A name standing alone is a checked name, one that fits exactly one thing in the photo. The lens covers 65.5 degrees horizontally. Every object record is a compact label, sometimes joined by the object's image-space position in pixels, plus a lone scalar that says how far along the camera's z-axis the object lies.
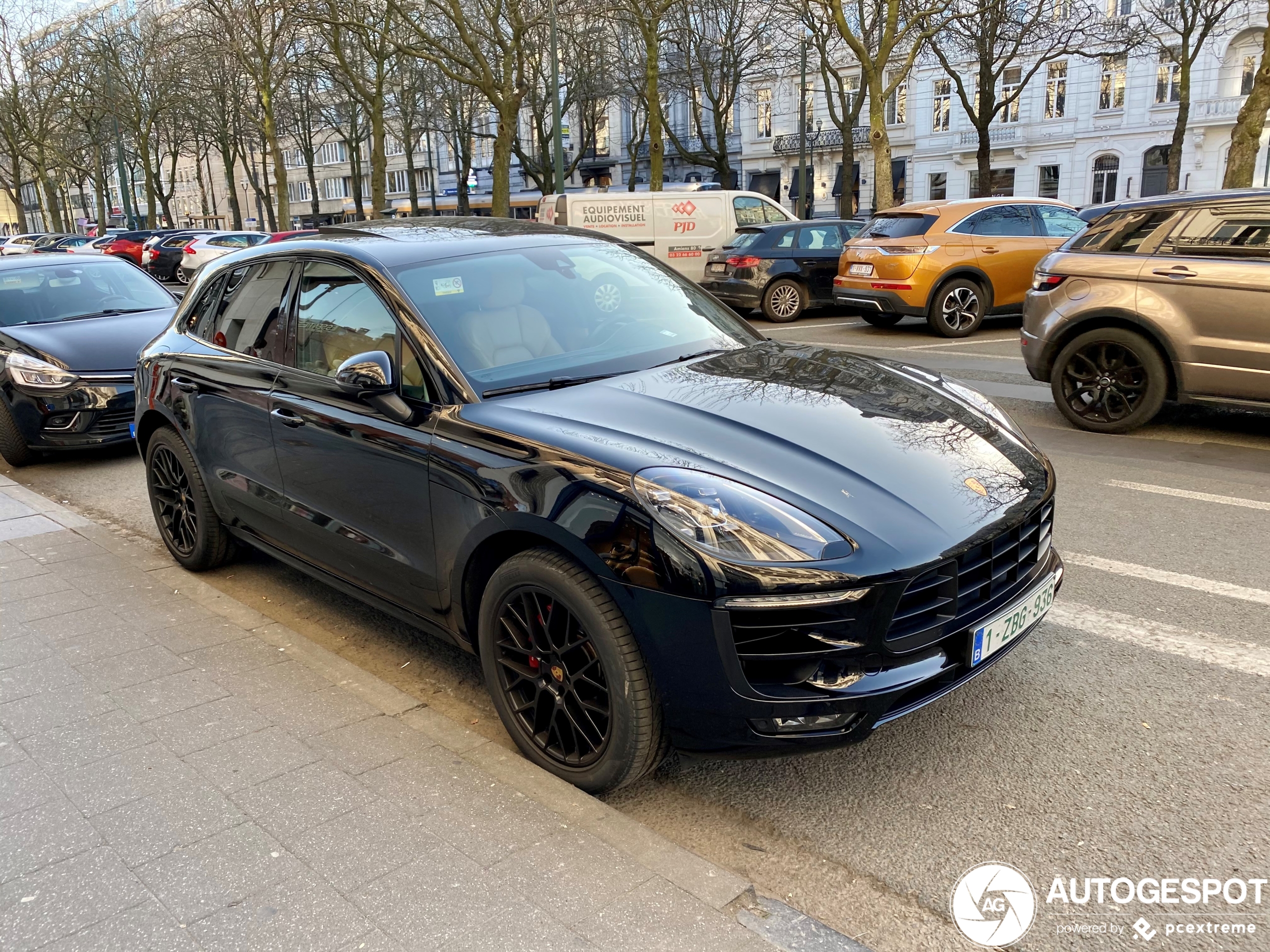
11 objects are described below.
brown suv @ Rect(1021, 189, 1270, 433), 6.52
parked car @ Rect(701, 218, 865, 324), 15.28
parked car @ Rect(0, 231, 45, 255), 39.38
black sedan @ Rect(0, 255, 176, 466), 7.80
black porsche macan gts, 2.57
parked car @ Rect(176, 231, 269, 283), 27.33
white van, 17.72
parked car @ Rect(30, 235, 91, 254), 37.16
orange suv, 12.46
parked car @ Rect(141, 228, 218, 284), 30.86
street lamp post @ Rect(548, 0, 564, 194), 25.75
